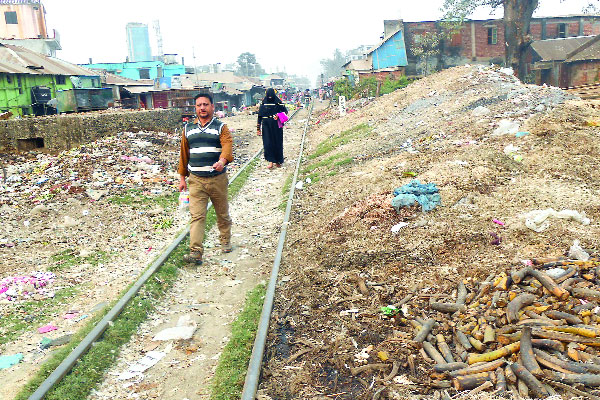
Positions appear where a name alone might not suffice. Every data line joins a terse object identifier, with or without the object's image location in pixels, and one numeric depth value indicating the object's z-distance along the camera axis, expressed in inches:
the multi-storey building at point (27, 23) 1960.5
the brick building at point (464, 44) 1368.1
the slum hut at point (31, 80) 887.1
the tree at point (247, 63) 4400.3
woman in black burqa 503.2
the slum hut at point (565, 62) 950.2
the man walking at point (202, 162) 242.4
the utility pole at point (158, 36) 3243.1
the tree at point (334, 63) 5363.2
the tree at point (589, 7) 1138.5
